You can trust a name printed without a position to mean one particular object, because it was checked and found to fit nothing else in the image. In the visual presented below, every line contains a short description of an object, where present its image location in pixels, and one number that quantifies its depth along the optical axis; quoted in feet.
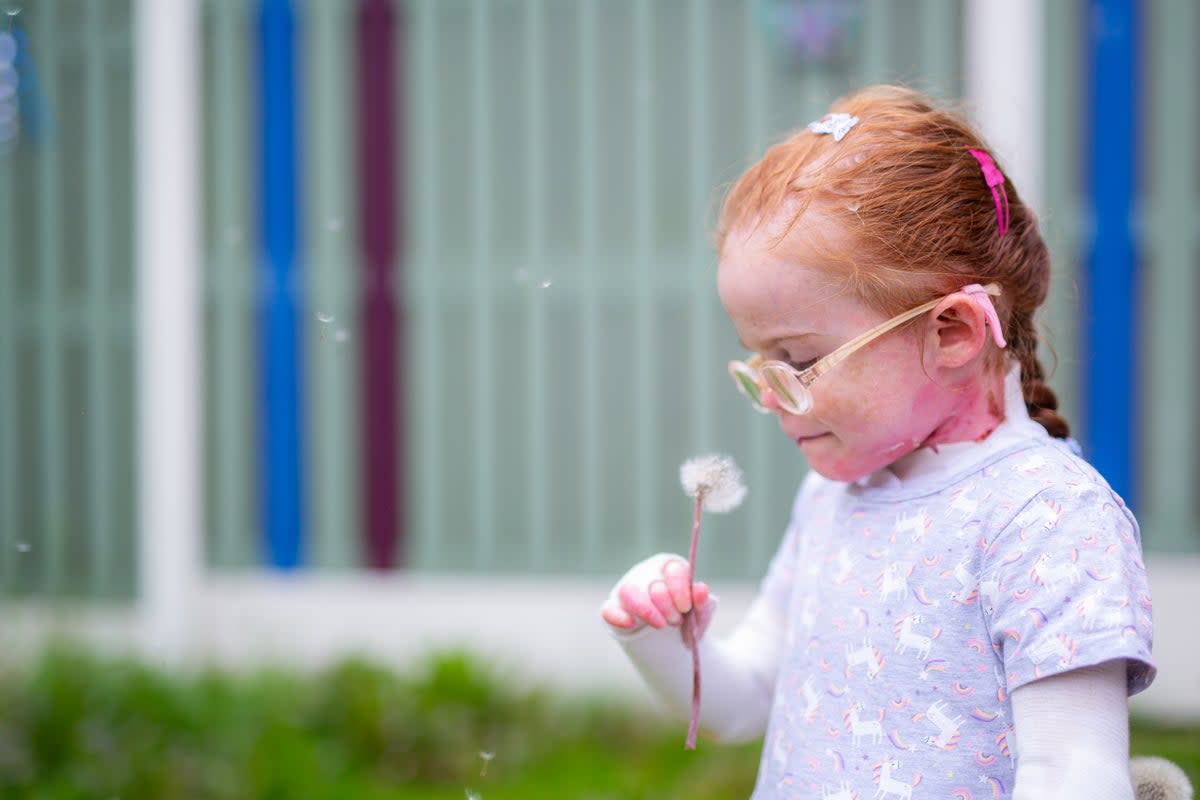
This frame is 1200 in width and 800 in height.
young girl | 3.36
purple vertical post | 13.78
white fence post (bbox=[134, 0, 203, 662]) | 13.17
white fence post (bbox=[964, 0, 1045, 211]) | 10.81
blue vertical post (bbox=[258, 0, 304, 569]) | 13.89
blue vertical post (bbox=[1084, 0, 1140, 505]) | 11.96
